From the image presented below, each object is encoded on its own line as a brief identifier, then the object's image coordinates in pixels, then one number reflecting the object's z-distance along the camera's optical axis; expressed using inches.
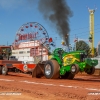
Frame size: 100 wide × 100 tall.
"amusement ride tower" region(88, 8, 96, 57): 2428.6
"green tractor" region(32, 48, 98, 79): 578.1
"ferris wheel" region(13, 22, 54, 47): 2213.5
